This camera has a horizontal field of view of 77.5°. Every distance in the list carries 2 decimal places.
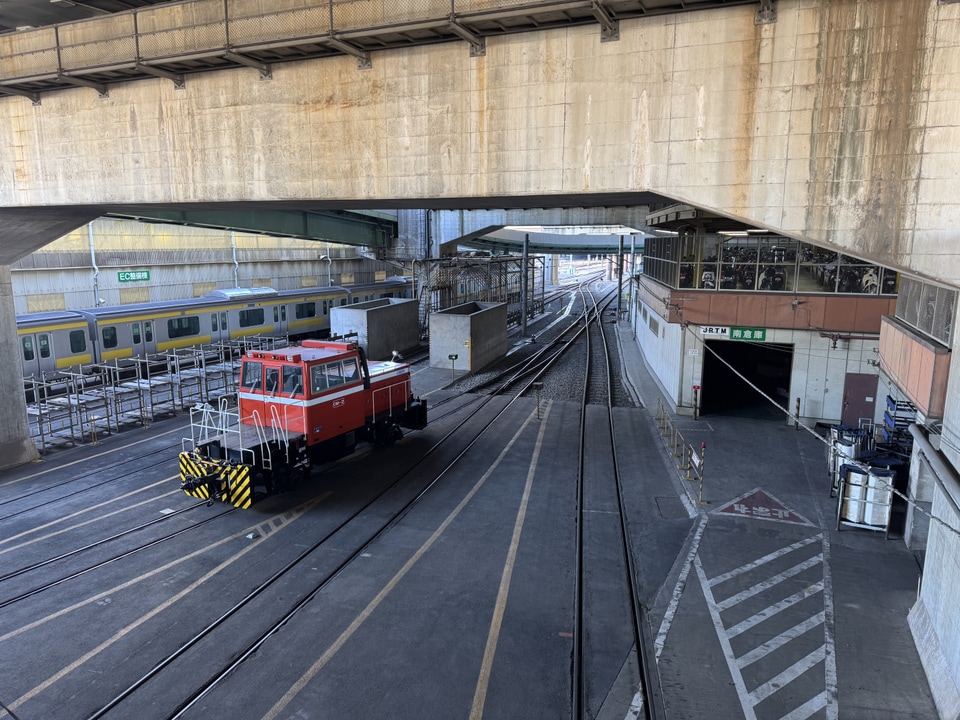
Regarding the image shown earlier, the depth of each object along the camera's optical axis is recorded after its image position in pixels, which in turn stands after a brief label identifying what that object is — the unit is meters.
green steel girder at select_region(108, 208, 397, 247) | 22.67
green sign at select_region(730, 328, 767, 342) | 19.58
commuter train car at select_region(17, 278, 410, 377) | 21.25
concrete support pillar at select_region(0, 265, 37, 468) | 15.02
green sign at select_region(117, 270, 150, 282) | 33.75
